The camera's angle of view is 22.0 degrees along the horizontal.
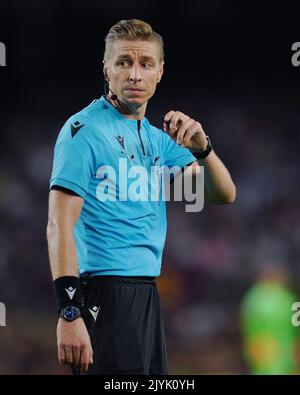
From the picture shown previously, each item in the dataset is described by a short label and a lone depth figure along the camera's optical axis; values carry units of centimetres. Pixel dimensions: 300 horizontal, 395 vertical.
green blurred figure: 781
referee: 307
